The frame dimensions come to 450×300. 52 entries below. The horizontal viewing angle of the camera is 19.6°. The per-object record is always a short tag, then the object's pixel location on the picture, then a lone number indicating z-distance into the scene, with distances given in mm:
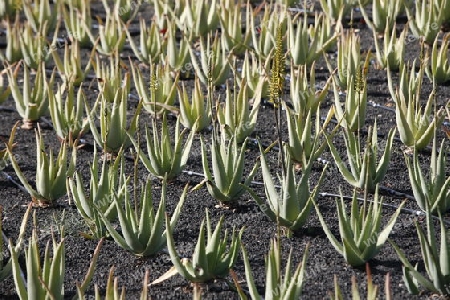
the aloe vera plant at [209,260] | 5338
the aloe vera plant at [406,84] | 7183
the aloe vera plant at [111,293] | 4404
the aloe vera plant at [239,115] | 7208
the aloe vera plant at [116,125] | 7208
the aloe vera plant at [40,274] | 4964
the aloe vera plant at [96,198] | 6107
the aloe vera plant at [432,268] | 4907
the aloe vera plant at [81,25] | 10168
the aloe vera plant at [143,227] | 5622
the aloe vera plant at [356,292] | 4295
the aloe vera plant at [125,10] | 10809
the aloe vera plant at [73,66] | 8789
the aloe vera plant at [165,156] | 6724
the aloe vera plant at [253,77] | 8014
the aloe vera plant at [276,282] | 4766
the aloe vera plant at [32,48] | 9475
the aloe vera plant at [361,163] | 6412
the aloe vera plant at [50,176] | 6528
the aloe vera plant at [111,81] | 7926
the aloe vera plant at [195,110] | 7611
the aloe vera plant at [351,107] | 7234
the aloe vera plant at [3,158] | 7213
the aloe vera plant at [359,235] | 5427
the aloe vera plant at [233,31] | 9284
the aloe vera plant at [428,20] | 9204
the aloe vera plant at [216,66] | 8518
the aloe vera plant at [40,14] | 10671
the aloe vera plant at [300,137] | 6692
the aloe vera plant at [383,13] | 9582
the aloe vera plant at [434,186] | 5956
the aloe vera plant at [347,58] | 8077
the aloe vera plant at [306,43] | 8801
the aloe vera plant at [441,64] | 7983
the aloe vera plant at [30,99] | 8266
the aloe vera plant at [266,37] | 8981
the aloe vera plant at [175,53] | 8896
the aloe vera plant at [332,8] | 10092
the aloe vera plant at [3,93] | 8675
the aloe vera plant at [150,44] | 9292
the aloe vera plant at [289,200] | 5823
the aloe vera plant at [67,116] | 7630
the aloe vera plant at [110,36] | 9727
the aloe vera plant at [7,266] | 5437
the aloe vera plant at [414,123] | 6944
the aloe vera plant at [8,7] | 11414
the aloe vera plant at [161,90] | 7903
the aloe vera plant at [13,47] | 9682
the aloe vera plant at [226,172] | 6308
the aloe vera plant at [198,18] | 9915
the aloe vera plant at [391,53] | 8512
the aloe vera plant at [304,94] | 7485
